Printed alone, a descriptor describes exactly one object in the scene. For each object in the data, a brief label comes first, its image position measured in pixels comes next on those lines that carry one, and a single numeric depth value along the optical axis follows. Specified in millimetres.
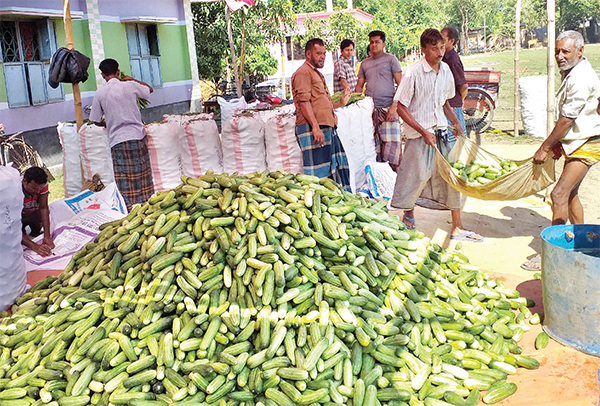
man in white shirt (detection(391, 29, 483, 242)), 5160
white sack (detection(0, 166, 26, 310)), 3977
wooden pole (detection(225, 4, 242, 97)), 13008
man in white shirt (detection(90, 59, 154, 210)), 6078
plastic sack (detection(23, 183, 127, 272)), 5066
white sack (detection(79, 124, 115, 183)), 6781
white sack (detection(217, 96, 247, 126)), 9023
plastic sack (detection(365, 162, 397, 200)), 6703
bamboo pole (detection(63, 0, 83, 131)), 6230
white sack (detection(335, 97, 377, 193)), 6629
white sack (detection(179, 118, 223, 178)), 6906
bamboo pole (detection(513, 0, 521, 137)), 10078
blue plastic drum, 3279
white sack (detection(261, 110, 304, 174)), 6434
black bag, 6168
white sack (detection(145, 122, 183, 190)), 6953
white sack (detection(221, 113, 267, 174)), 6637
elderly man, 4191
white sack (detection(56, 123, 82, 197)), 7125
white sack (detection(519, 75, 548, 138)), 10125
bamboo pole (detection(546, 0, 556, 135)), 6384
